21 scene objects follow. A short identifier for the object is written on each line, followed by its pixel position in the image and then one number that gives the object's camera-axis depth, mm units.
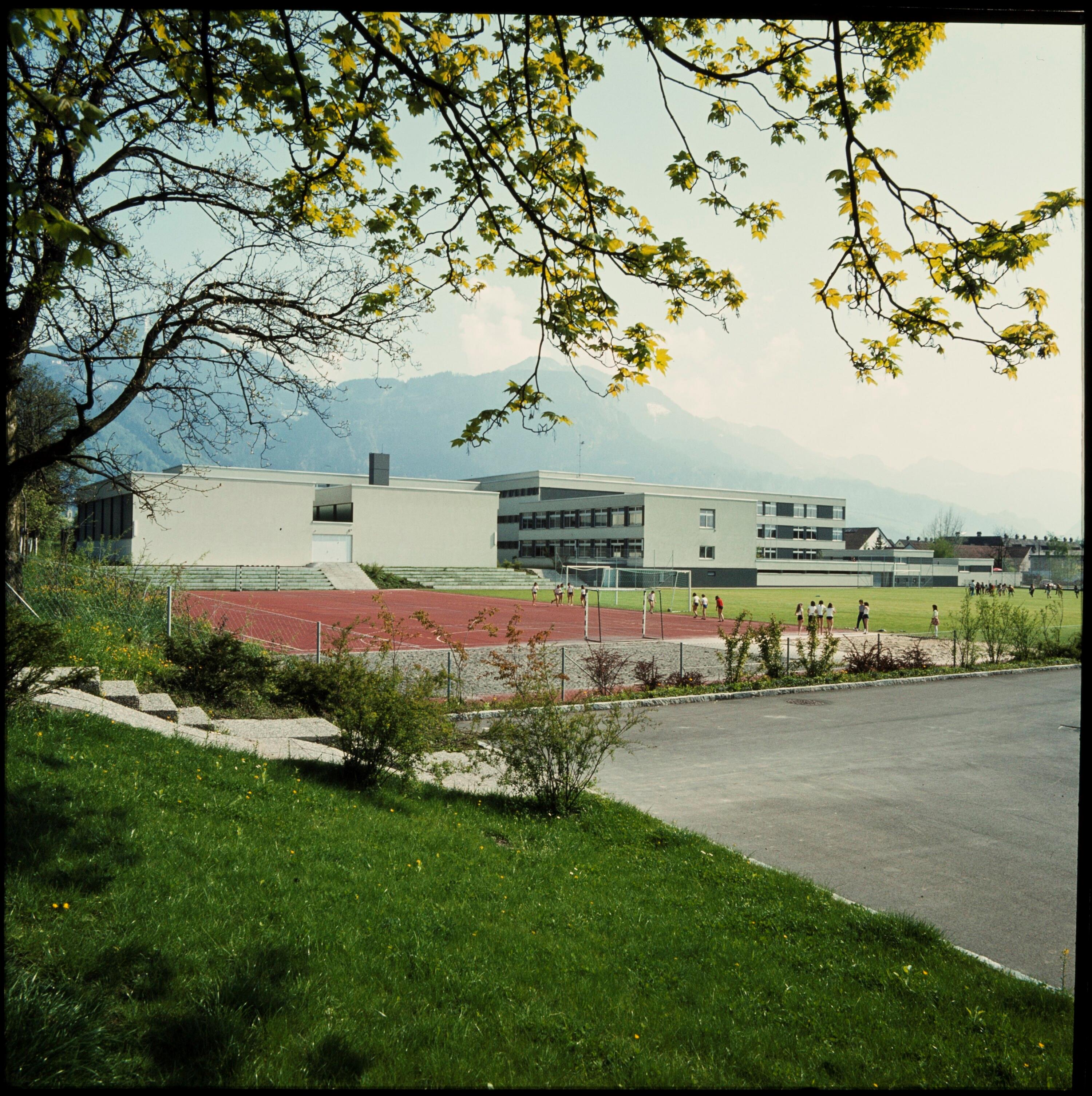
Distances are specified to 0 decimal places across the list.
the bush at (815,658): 21141
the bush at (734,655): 19469
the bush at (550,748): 8961
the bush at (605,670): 17938
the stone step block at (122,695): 10719
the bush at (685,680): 19328
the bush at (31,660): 7938
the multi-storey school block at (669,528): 78812
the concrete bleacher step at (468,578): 65975
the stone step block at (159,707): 10836
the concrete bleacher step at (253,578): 54375
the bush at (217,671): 12953
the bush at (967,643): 24703
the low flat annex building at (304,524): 61031
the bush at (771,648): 20750
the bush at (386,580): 61250
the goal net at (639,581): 60219
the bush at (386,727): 8938
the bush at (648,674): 18828
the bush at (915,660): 23203
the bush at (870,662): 22391
